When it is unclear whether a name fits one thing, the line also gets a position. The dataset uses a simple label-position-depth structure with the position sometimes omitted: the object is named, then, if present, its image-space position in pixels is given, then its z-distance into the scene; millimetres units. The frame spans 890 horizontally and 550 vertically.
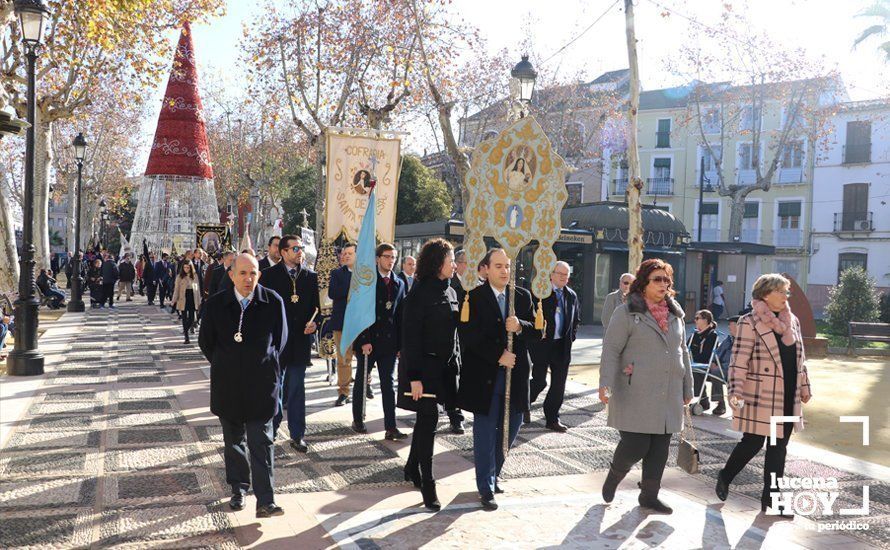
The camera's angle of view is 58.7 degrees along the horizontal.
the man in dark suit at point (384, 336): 7582
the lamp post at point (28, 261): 10492
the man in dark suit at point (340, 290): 8195
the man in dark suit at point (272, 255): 8280
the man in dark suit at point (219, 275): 10722
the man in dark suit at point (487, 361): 5352
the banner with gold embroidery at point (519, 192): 6270
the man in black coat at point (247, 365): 5043
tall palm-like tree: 24906
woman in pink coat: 5418
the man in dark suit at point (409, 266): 10266
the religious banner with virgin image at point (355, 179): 9906
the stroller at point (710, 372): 9375
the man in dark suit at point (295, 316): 6766
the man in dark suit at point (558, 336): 8117
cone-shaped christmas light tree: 28500
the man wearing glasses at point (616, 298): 8555
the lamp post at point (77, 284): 22408
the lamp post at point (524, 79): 11729
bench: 17453
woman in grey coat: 5109
